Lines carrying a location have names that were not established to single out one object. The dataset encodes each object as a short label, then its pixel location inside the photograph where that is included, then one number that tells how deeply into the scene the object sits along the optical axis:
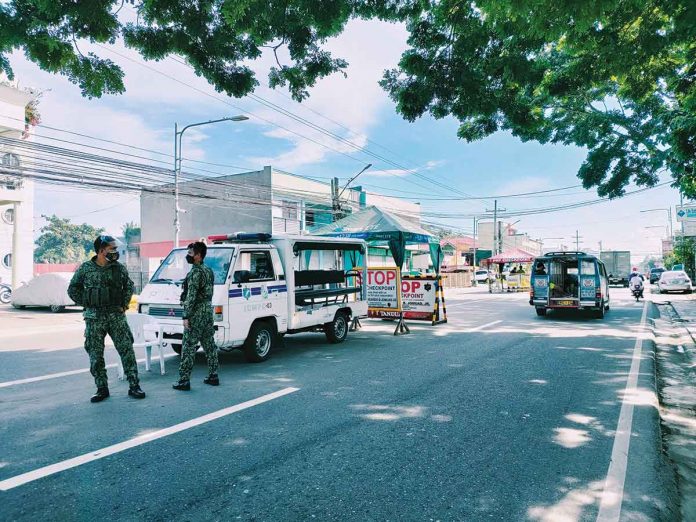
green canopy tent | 12.42
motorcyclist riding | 23.76
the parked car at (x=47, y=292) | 19.44
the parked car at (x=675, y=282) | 30.31
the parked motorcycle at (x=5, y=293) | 24.41
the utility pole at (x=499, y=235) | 52.53
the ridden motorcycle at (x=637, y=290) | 23.73
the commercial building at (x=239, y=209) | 32.97
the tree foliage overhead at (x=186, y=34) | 4.79
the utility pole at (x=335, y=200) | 26.33
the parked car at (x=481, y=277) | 55.33
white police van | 7.44
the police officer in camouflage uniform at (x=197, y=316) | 6.34
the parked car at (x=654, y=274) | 45.46
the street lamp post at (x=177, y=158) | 21.86
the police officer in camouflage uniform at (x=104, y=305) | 5.64
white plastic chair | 7.29
